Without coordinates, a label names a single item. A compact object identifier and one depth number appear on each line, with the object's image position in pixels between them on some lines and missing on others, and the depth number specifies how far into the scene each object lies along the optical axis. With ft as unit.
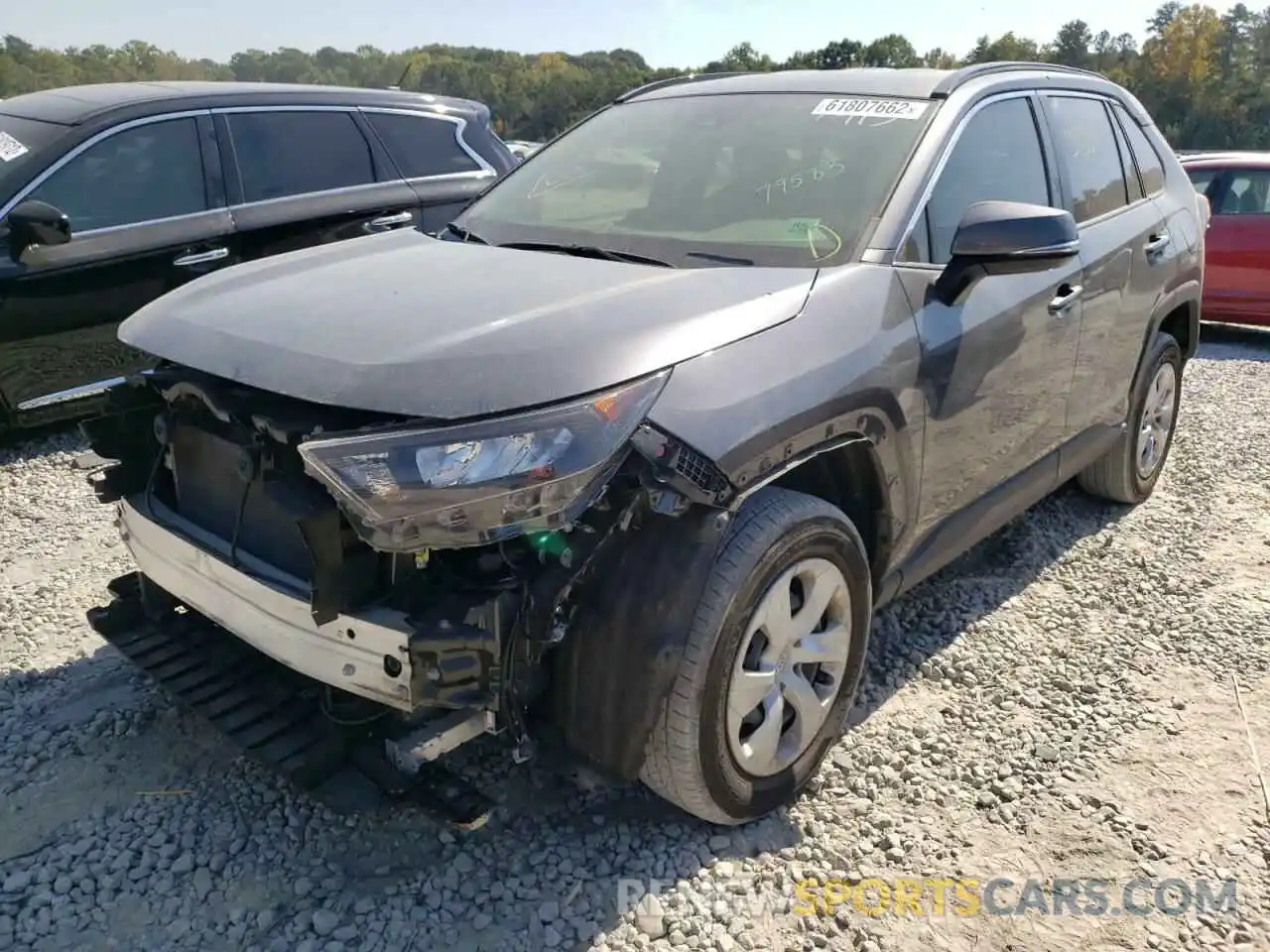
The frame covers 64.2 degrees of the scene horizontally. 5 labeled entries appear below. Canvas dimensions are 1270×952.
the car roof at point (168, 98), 16.85
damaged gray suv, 6.64
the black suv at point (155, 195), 15.64
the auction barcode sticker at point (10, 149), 16.14
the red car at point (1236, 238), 27.58
